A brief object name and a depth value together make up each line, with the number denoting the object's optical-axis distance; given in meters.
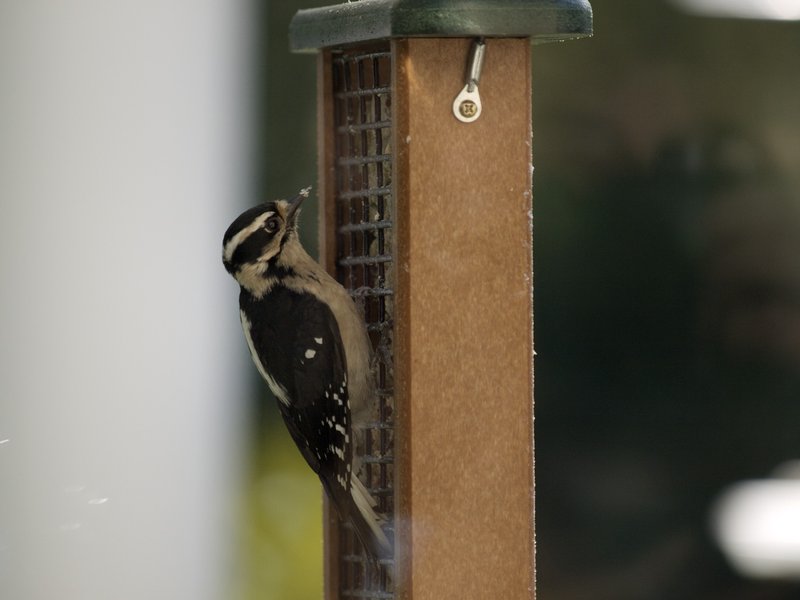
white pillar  9.03
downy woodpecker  6.16
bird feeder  5.40
